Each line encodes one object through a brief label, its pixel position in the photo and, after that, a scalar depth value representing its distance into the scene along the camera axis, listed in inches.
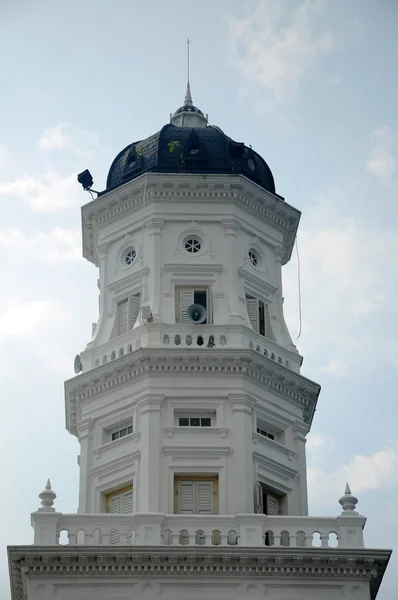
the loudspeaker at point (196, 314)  1759.4
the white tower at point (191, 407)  1533.0
